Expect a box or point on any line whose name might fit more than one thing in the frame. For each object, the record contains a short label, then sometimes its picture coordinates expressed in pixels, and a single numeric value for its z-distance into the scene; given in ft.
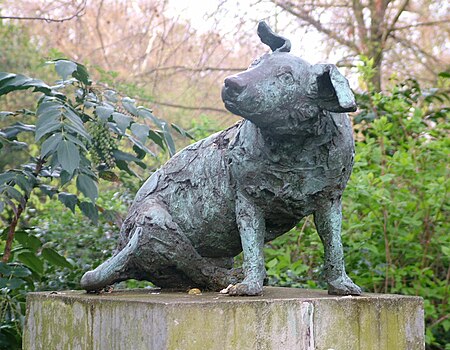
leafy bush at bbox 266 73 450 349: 11.89
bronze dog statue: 6.93
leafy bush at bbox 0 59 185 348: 8.97
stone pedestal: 6.81
